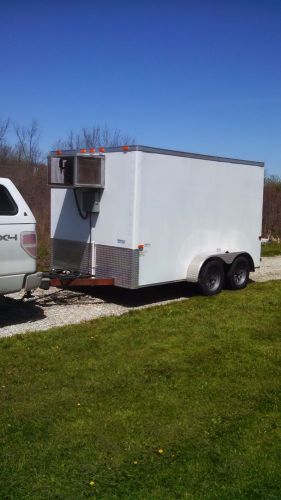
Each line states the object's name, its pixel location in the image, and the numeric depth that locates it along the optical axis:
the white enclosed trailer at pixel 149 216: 8.65
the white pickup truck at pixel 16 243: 7.06
